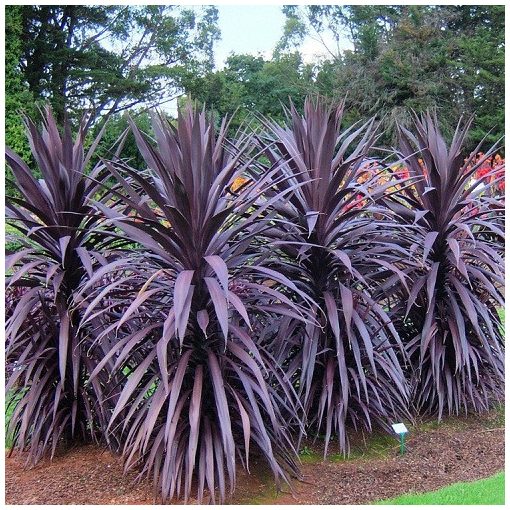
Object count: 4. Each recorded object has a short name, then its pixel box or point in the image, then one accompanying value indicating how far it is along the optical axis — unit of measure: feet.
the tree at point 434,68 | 74.54
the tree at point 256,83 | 76.64
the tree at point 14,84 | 47.03
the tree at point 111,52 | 65.72
